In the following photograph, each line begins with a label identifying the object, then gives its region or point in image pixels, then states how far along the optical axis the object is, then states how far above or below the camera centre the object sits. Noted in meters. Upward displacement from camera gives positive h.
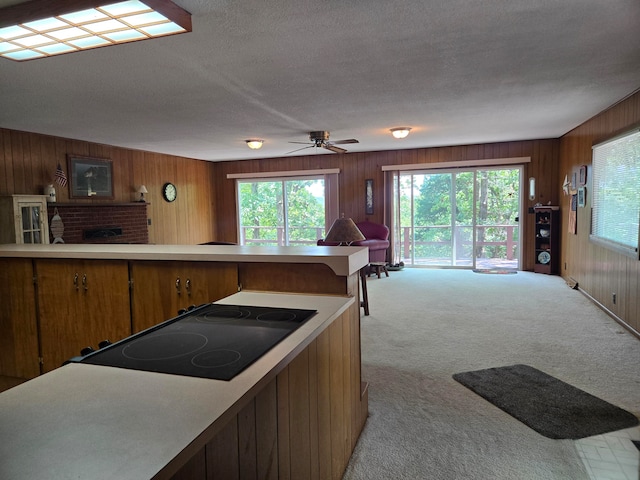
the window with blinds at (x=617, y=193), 3.76 +0.14
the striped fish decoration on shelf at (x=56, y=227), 5.38 -0.11
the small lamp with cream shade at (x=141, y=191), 6.86 +0.44
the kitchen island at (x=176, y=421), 0.72 -0.42
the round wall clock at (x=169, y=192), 7.71 +0.48
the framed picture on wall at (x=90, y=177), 5.87 +0.62
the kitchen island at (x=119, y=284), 2.05 -0.38
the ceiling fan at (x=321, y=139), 5.74 +1.09
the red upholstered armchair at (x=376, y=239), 7.29 -0.51
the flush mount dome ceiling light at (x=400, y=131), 5.53 +1.11
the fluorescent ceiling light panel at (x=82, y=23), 1.85 +0.97
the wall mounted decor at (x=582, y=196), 5.36 +0.16
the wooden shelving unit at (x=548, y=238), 6.84 -0.50
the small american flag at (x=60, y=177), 5.54 +0.58
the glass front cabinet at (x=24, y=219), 4.72 +0.01
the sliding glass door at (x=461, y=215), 7.42 -0.10
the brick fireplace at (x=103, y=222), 5.66 -0.06
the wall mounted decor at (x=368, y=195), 8.12 +0.35
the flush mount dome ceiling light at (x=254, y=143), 6.14 +1.10
